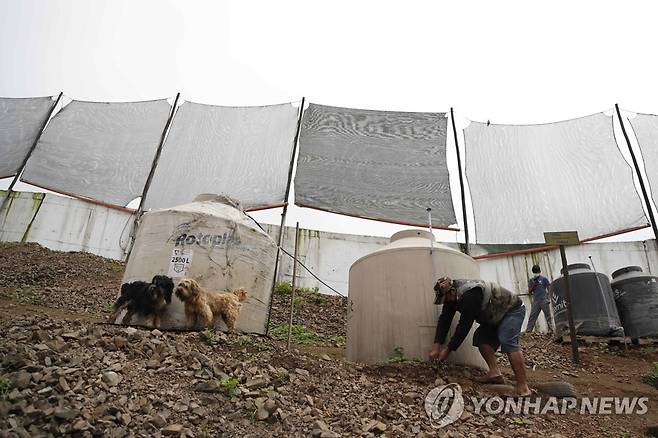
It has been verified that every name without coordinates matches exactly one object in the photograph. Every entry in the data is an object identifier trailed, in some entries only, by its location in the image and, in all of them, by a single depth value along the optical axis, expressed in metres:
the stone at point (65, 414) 3.20
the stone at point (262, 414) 3.68
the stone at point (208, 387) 3.97
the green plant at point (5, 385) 3.39
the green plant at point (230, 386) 3.99
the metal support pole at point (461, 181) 10.60
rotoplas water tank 6.47
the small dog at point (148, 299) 6.09
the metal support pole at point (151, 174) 10.87
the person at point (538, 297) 9.59
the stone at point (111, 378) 3.78
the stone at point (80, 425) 3.13
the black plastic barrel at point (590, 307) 8.30
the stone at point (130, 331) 4.90
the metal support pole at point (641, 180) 9.55
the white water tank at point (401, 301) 5.66
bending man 4.92
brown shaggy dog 6.03
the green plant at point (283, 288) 11.98
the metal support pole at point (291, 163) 10.26
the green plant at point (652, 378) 6.30
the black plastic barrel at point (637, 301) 8.32
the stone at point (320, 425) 3.55
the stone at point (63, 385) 3.54
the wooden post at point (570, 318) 7.04
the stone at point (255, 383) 4.18
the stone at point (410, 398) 4.36
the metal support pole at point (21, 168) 11.80
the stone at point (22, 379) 3.50
